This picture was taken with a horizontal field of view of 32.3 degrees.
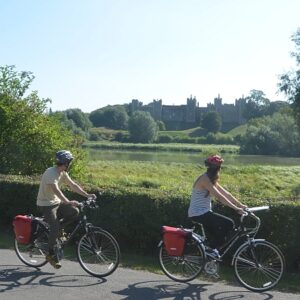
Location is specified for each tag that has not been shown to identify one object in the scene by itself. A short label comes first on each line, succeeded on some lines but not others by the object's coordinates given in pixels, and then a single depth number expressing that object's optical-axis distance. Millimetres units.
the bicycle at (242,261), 7277
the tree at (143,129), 154875
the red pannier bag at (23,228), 8453
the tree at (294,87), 39719
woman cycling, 7559
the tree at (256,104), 193125
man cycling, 8086
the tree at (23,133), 18078
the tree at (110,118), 187225
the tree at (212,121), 188675
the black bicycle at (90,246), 7965
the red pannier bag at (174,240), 7641
